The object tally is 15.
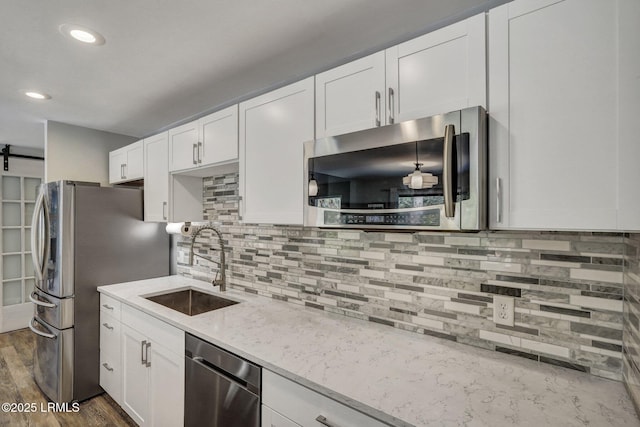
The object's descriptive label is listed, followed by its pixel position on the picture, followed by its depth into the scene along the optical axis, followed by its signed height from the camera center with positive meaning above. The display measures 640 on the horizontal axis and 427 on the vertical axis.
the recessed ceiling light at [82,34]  1.51 +0.89
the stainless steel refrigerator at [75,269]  2.38 -0.43
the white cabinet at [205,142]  1.96 +0.49
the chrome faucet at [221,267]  2.37 -0.38
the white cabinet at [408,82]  1.10 +0.53
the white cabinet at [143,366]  1.73 -0.95
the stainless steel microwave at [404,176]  1.03 +0.15
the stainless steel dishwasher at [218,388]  1.32 -0.78
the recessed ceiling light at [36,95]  2.27 +0.87
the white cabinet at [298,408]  1.03 -0.67
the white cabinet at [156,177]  2.49 +0.31
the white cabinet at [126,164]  2.77 +0.47
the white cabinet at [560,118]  0.86 +0.29
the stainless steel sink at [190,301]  2.38 -0.66
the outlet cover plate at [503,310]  1.27 -0.38
